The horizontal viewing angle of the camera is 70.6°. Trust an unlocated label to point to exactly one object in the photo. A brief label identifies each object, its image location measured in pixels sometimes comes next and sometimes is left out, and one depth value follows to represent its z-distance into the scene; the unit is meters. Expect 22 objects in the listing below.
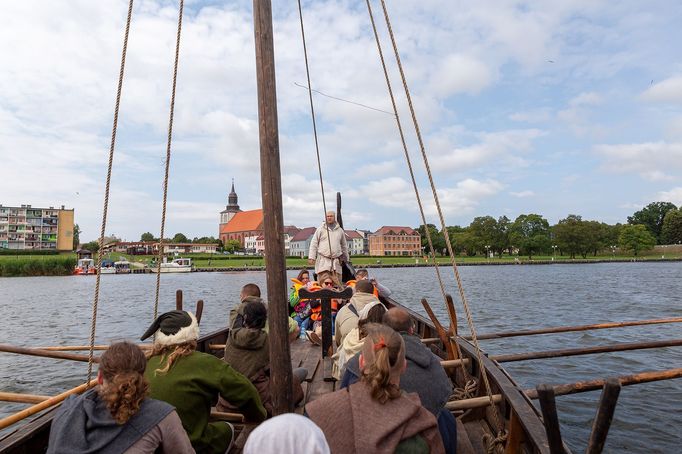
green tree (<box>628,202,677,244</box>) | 126.12
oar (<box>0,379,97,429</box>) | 3.56
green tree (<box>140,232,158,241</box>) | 142.32
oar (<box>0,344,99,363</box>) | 5.58
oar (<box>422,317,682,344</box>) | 8.43
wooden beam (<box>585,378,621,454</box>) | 2.23
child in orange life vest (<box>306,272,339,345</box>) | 7.25
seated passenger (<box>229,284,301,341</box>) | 4.34
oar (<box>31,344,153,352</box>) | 6.79
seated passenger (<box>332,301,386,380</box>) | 3.59
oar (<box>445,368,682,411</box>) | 3.82
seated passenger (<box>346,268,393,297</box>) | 8.94
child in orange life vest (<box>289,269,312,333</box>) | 8.49
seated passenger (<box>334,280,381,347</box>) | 5.23
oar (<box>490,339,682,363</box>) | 6.39
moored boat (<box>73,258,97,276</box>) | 71.39
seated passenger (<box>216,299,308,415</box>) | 4.02
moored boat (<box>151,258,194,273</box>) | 84.88
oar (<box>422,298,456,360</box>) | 6.06
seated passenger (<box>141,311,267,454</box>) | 2.77
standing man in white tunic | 9.98
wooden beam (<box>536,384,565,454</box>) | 2.28
